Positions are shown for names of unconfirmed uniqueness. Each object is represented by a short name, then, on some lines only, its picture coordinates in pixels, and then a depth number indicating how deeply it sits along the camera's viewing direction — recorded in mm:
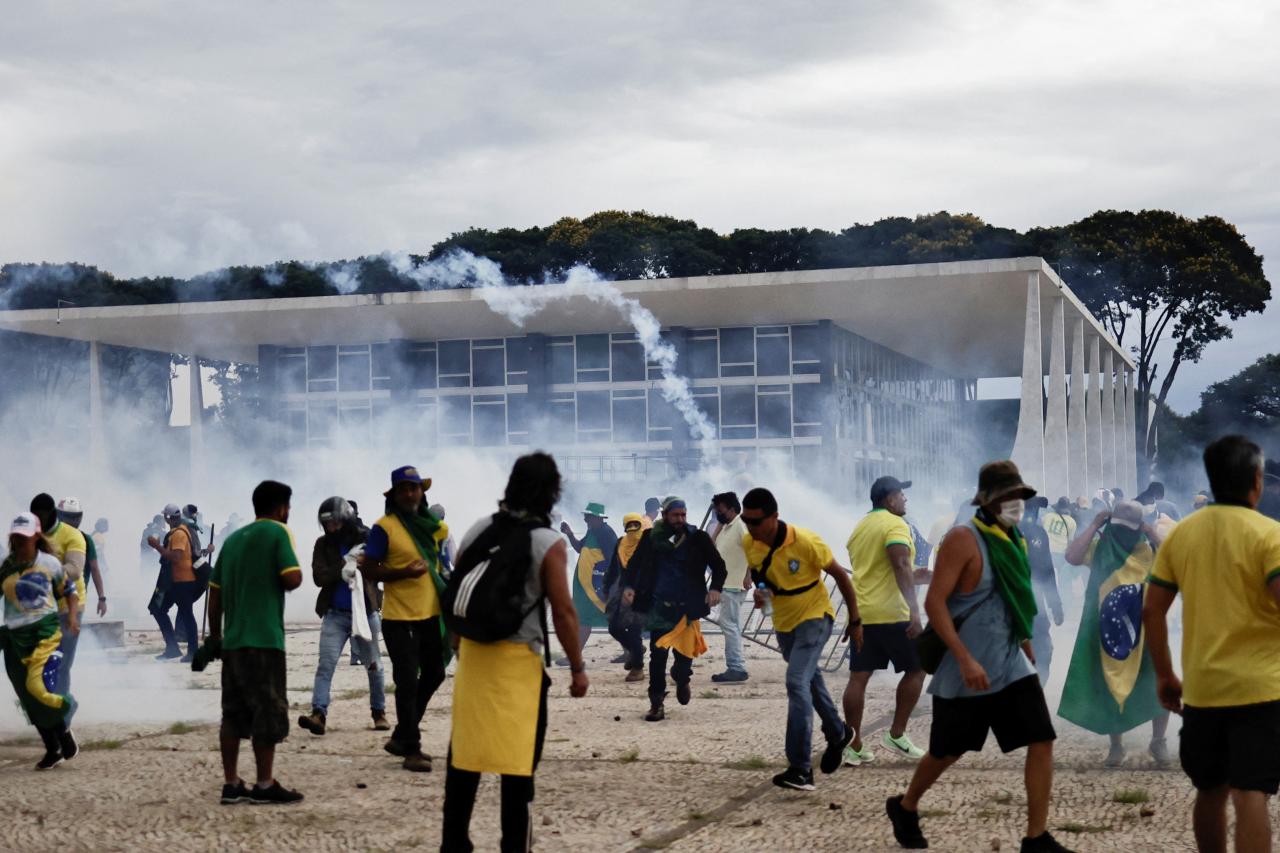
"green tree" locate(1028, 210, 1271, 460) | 54625
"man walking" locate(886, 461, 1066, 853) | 5656
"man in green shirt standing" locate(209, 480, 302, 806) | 7090
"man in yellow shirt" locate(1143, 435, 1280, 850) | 4523
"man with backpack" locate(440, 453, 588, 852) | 4949
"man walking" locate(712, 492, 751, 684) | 12766
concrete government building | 35719
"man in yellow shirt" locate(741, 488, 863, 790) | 7578
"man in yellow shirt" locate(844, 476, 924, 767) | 8227
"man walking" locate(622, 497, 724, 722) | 10414
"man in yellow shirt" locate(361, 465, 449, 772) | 8273
